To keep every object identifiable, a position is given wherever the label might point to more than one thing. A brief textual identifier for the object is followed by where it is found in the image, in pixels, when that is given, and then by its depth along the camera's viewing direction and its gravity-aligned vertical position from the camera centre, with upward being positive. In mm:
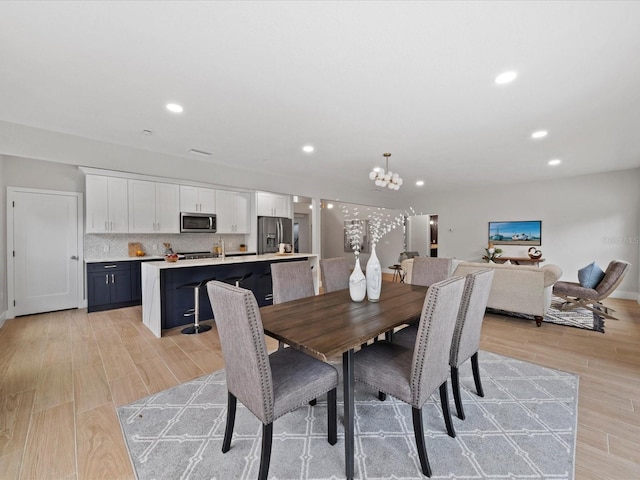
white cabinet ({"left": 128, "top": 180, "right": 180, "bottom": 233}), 4617 +587
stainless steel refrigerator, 5879 +141
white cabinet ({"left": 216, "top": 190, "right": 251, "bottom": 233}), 5523 +593
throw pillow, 4328 -636
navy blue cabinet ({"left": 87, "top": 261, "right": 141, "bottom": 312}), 4336 -729
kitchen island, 3430 -570
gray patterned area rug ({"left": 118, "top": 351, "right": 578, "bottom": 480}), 1478 -1249
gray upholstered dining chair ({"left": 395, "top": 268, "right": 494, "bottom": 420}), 1811 -574
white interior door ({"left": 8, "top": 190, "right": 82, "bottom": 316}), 4109 -153
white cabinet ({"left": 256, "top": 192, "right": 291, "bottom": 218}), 5812 +760
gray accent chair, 3953 -855
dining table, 1395 -515
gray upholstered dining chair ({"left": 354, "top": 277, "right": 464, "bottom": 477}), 1402 -743
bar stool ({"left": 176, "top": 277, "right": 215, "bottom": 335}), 3490 -975
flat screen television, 6609 +107
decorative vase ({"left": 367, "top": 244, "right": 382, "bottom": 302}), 2189 -327
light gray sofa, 3655 -708
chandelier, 3890 +855
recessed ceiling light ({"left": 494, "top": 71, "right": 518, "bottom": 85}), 2168 +1301
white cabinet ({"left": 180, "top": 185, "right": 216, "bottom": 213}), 5094 +781
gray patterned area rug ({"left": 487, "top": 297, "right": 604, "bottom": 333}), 3760 -1212
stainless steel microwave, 5102 +342
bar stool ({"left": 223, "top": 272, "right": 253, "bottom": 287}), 3826 -564
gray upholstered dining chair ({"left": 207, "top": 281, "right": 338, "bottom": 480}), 1275 -750
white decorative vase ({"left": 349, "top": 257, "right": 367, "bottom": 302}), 2143 -367
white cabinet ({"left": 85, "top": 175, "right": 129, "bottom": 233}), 4234 +580
